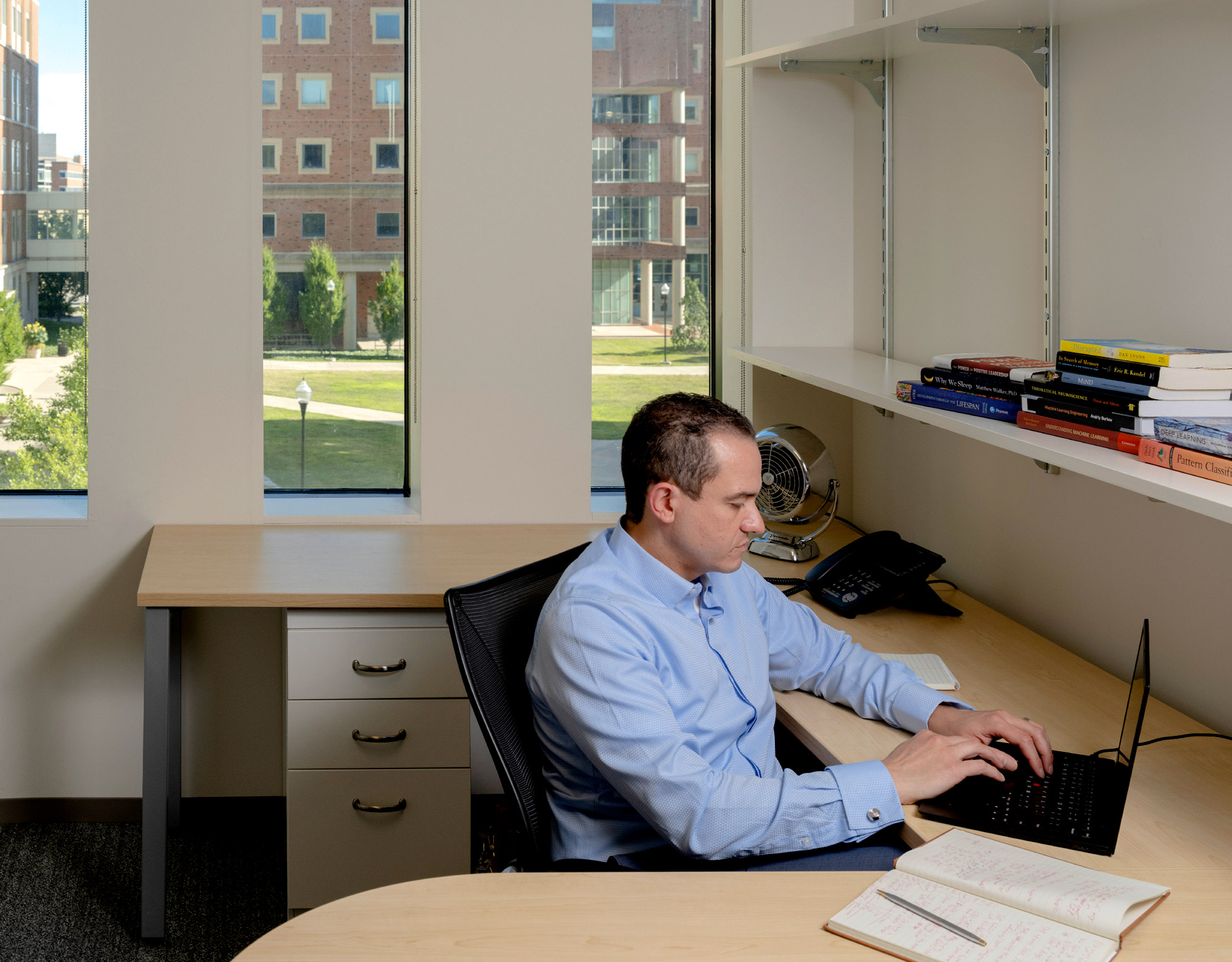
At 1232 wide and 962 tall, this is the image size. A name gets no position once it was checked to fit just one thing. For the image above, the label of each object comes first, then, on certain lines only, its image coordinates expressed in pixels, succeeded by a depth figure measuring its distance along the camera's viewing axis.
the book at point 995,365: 1.77
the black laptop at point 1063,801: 1.42
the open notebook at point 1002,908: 1.12
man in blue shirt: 1.49
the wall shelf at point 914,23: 1.88
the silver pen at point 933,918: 1.13
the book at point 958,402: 1.79
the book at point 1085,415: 1.50
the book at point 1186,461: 1.33
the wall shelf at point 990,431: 1.30
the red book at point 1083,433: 1.52
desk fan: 2.71
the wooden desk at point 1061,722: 1.42
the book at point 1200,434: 1.34
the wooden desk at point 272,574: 2.38
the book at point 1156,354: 1.44
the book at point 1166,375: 1.43
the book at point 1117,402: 1.44
